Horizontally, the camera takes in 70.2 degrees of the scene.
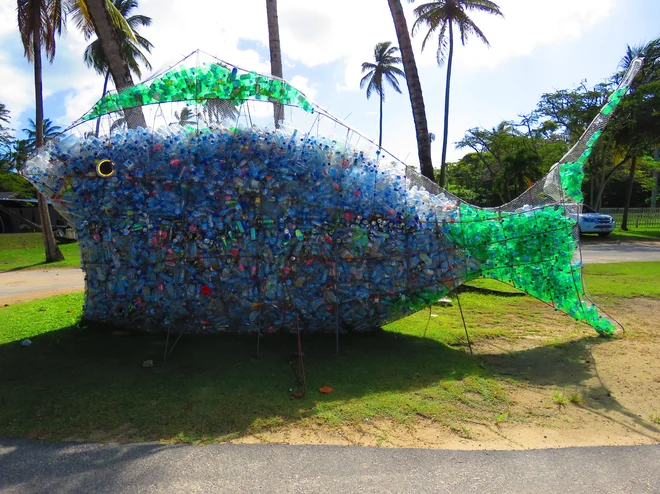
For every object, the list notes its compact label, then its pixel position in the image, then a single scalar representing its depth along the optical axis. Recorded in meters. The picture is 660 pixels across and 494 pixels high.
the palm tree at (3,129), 27.94
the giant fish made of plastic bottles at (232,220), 5.33
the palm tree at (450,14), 19.83
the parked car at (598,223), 23.28
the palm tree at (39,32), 12.13
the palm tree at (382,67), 33.53
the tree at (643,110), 22.88
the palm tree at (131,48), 21.60
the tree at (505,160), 23.84
